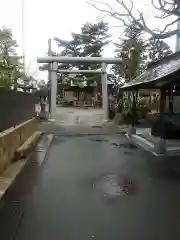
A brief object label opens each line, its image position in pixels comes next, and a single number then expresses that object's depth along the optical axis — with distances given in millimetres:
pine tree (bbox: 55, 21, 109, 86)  25858
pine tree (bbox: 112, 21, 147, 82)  15565
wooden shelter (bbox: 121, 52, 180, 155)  6615
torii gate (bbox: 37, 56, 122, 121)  15237
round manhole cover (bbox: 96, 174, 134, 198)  3878
